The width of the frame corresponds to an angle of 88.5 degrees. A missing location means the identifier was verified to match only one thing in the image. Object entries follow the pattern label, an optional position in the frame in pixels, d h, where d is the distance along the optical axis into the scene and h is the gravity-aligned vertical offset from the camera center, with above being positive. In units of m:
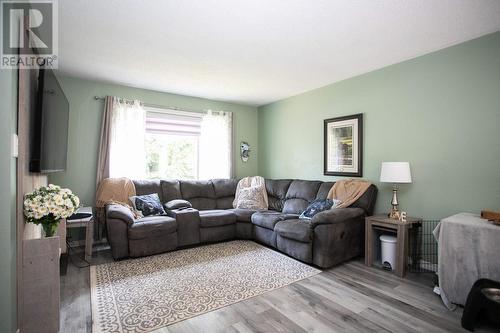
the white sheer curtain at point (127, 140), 3.99 +0.40
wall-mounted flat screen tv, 2.00 +0.33
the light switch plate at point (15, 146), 1.56 +0.11
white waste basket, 2.87 -0.94
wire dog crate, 2.89 -0.93
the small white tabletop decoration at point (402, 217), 2.85 -0.55
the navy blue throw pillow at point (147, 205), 3.67 -0.58
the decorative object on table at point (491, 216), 2.11 -0.41
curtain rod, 3.97 +1.03
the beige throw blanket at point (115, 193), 3.65 -0.40
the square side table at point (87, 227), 3.00 -0.76
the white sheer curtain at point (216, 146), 4.91 +0.40
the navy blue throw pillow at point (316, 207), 3.42 -0.55
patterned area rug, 2.00 -1.17
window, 4.45 +0.39
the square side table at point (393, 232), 2.71 -0.75
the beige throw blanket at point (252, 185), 4.51 -0.35
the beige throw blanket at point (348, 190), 3.37 -0.32
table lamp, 2.86 -0.07
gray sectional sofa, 2.98 -0.75
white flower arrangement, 1.78 -0.30
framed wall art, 3.69 +0.32
